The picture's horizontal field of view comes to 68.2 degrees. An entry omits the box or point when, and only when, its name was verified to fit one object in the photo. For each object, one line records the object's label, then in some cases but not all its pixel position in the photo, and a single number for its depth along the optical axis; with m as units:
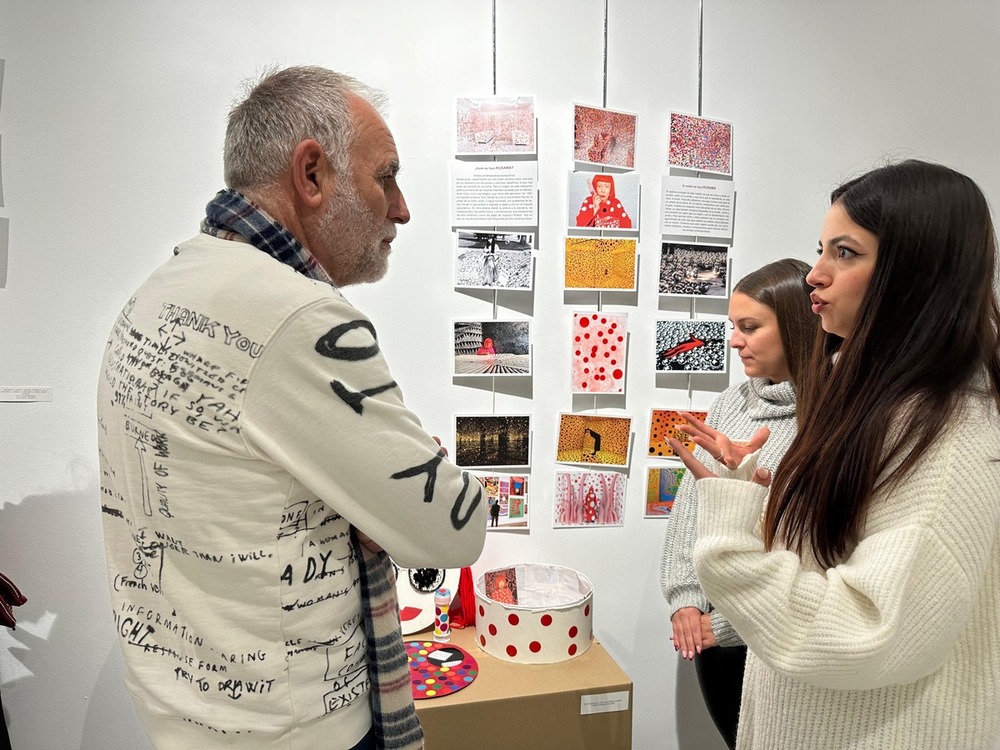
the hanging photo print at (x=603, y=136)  2.16
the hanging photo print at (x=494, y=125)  2.11
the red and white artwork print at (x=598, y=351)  2.21
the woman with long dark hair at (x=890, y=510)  0.94
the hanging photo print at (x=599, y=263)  2.19
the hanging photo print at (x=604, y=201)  2.17
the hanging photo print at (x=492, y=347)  2.17
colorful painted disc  1.81
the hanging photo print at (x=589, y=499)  2.25
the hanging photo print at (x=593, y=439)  2.23
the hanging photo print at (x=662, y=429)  2.27
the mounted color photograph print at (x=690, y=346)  2.26
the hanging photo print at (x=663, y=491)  2.29
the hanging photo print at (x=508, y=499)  2.21
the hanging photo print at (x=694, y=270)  2.25
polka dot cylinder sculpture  1.91
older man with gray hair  0.93
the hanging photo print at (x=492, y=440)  2.19
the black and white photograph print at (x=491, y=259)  2.15
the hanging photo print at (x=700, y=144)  2.22
